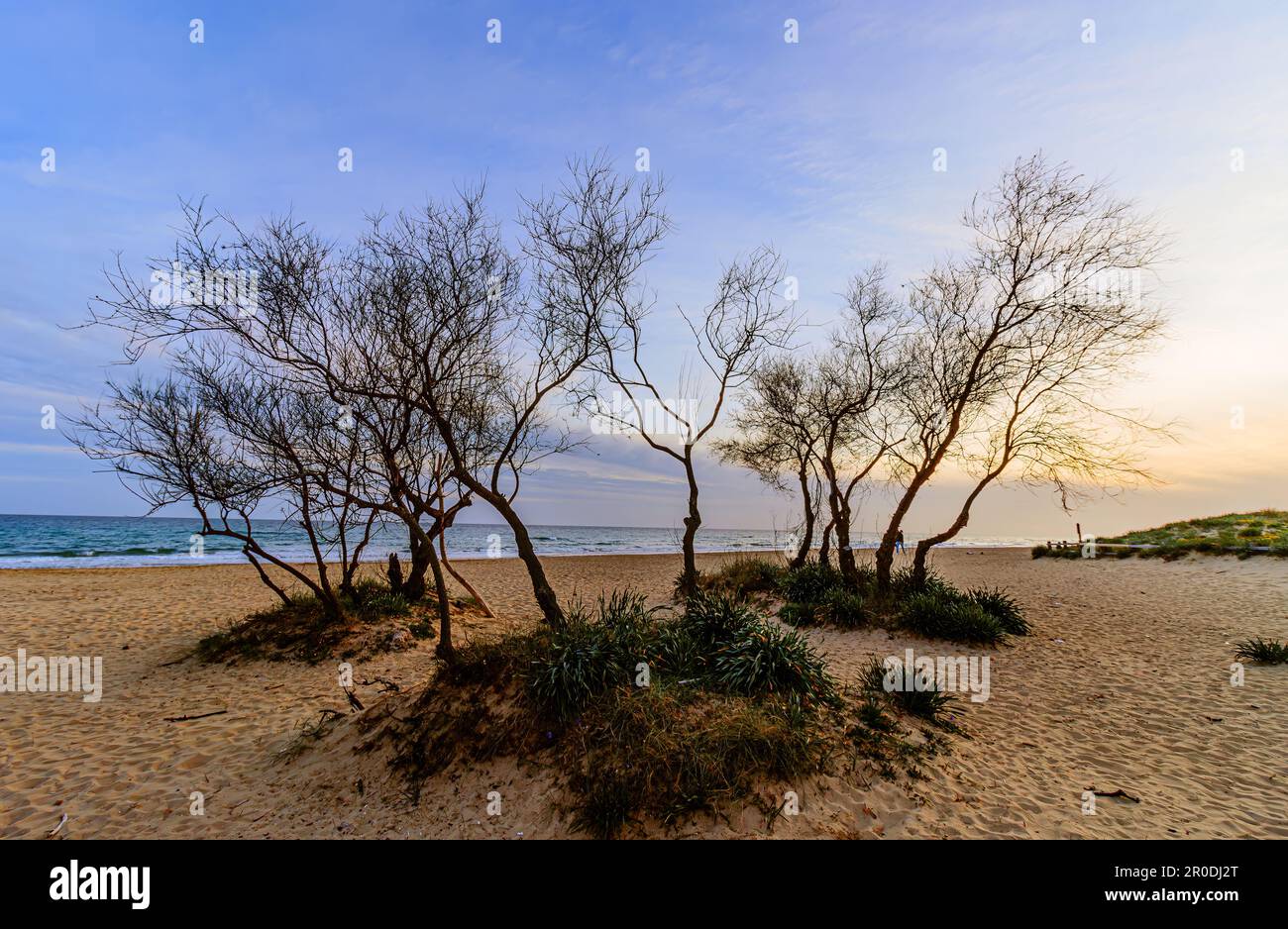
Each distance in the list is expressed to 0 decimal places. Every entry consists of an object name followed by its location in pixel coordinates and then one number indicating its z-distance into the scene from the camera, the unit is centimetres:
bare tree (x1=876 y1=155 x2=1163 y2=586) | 1182
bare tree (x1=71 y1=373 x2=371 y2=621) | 1016
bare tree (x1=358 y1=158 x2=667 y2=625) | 812
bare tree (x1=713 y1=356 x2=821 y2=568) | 1861
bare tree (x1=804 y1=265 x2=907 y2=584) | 1606
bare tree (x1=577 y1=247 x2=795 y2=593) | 1235
